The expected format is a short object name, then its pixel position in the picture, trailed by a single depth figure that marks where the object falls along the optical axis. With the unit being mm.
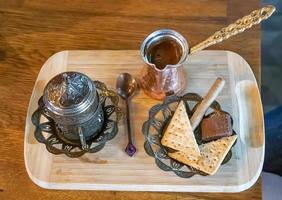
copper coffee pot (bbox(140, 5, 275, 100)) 780
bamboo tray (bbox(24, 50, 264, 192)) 826
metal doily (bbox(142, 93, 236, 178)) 810
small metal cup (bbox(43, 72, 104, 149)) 737
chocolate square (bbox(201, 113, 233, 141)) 805
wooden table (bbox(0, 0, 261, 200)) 948
